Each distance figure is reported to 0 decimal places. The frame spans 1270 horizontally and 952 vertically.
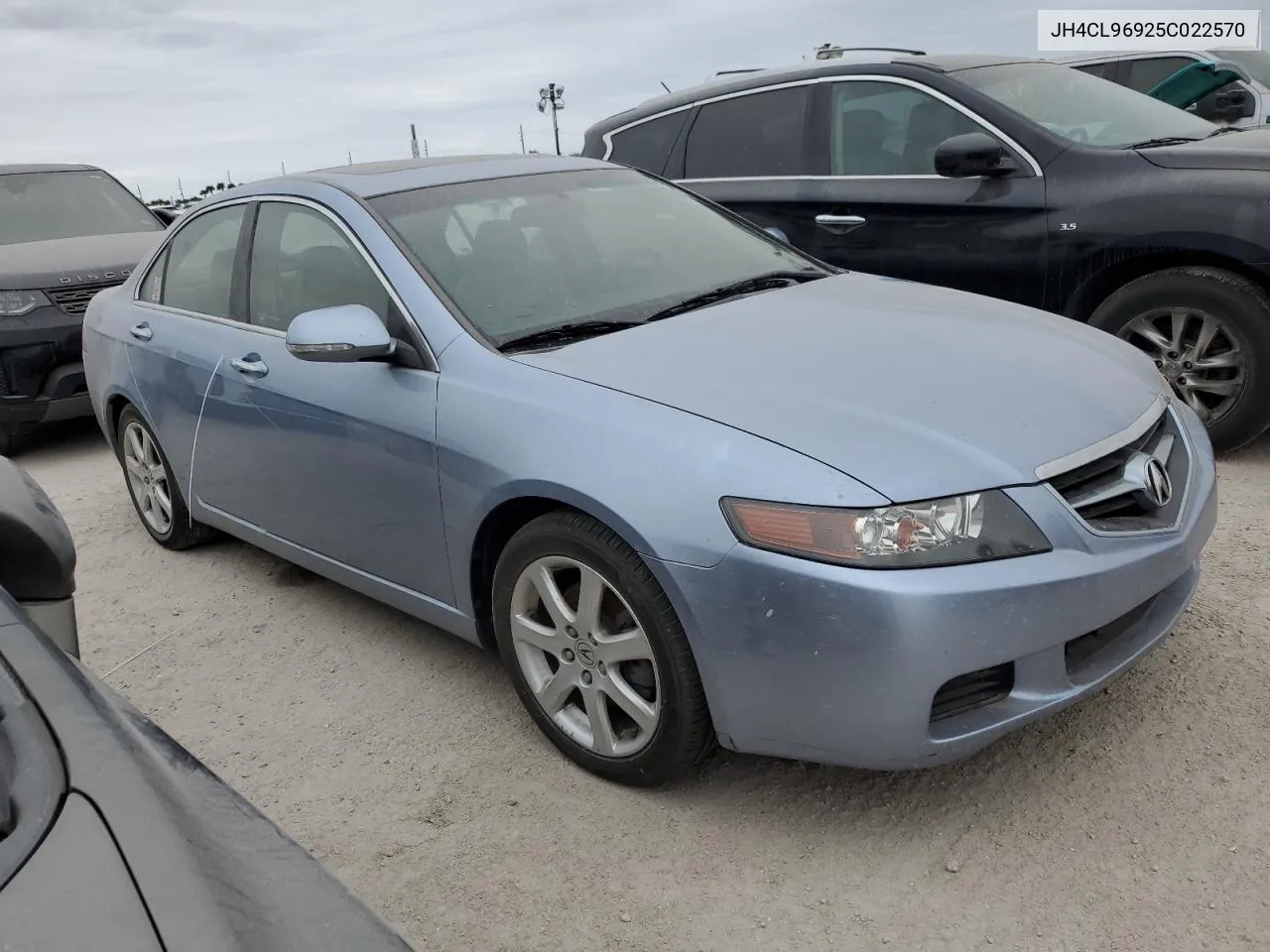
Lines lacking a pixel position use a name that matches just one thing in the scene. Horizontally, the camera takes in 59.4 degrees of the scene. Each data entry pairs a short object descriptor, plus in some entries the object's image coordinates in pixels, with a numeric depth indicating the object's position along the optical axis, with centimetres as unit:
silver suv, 766
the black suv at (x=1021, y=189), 445
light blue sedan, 227
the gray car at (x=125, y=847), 108
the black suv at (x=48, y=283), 672
